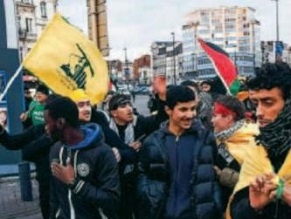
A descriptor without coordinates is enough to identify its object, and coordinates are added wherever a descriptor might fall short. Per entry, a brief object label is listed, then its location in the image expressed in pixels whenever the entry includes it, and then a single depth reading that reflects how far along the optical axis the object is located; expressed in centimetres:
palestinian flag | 844
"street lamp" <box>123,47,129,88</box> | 4019
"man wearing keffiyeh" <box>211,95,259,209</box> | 388
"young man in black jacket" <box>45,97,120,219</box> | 364
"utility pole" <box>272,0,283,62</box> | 1795
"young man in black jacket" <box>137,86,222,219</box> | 401
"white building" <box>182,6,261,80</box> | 15175
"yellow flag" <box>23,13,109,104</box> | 562
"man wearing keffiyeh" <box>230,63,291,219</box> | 235
